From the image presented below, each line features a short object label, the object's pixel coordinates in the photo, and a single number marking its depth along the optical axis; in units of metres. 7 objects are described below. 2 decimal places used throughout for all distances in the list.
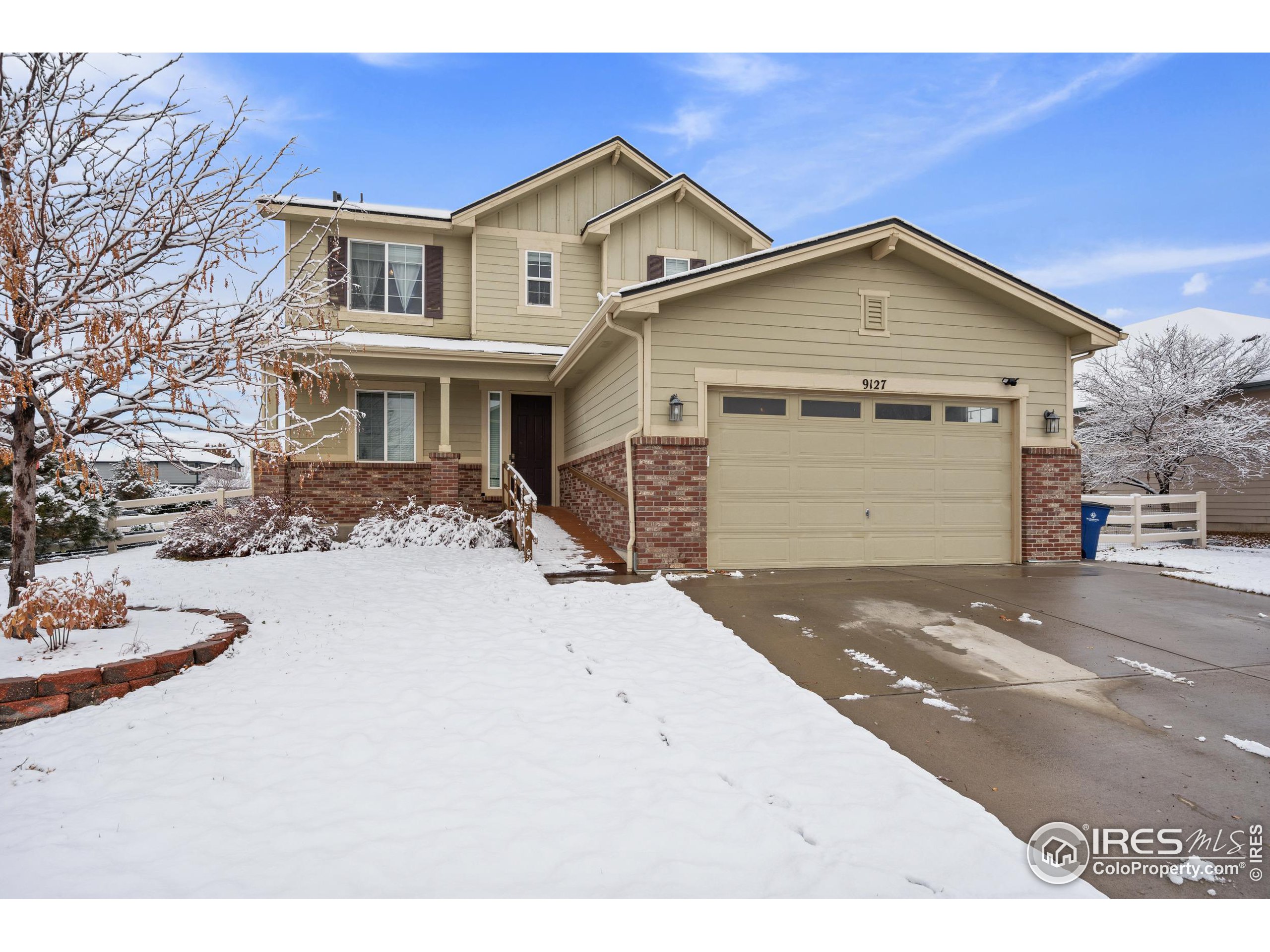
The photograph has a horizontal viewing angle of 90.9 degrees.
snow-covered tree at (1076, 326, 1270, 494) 15.44
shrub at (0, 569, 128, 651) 4.49
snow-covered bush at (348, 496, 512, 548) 10.97
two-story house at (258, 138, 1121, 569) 8.62
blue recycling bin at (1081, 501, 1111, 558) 10.84
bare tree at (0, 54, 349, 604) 4.51
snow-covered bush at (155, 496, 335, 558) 10.66
